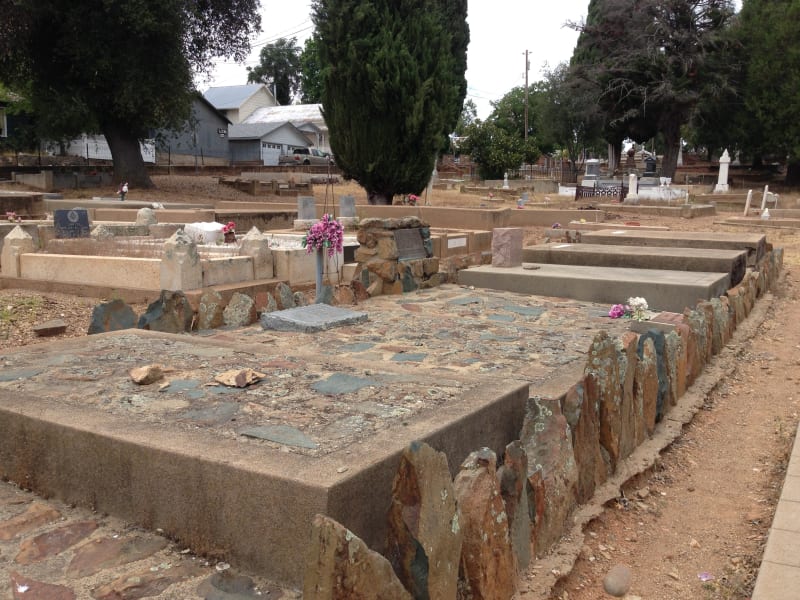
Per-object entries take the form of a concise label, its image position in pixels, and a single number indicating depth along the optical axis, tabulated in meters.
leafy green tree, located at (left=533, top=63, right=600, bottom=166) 40.56
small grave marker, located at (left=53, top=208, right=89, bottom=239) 11.62
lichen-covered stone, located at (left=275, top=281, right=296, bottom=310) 7.36
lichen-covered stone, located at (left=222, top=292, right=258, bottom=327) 6.93
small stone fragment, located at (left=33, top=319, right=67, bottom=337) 7.20
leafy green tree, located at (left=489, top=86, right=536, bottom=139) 67.00
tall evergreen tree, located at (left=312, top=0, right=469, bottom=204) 20.77
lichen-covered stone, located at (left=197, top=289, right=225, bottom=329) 6.64
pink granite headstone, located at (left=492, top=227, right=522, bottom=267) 10.05
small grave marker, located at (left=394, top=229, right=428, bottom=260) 9.51
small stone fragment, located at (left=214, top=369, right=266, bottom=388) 3.85
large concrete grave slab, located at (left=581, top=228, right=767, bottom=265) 11.68
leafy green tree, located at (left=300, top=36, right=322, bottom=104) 65.12
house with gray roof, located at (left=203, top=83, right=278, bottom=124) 55.78
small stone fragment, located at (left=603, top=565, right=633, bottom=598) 3.14
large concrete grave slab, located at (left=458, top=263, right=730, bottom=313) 8.39
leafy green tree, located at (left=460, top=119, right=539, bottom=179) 42.19
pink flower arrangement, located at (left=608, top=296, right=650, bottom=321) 7.37
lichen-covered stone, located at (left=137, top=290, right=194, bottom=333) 6.04
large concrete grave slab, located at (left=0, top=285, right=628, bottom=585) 2.61
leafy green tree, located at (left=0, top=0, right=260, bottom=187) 22.09
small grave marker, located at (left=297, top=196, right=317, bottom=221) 16.39
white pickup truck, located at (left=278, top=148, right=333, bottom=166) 46.72
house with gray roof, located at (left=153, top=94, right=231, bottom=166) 45.97
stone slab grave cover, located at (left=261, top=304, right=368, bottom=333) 6.67
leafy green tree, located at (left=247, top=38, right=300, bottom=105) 77.50
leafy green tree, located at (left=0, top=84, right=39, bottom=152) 33.78
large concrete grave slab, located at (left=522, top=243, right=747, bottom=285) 9.95
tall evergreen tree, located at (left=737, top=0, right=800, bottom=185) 33.62
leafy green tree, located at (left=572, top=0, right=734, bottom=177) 36.12
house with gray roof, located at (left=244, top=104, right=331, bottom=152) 54.59
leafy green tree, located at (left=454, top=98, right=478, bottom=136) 88.69
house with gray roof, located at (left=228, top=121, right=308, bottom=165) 49.03
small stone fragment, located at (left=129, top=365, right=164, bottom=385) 3.81
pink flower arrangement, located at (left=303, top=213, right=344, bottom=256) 8.94
